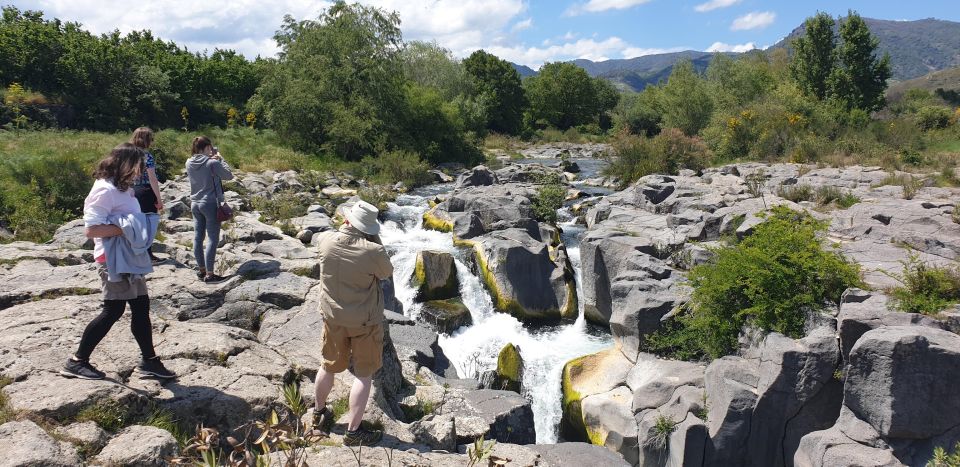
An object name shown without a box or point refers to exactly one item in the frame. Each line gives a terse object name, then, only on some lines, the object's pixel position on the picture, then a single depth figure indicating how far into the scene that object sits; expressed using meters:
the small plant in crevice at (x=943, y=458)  4.65
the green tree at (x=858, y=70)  33.34
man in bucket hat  4.34
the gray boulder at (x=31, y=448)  3.40
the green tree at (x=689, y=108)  36.53
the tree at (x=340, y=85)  27.53
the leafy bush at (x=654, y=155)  22.83
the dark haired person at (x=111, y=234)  4.32
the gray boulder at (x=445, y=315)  11.05
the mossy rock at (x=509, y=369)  9.23
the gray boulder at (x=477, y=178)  21.94
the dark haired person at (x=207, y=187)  7.36
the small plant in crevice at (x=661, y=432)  6.93
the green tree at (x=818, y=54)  35.03
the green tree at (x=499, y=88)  53.47
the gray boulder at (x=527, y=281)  11.73
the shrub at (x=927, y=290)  6.21
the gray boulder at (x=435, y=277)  12.05
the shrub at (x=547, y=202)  16.38
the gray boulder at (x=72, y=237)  8.48
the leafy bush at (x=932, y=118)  30.31
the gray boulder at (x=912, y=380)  5.28
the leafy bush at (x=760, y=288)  7.02
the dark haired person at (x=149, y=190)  7.04
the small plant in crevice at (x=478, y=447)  2.59
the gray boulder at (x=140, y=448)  3.77
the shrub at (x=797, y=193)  14.12
